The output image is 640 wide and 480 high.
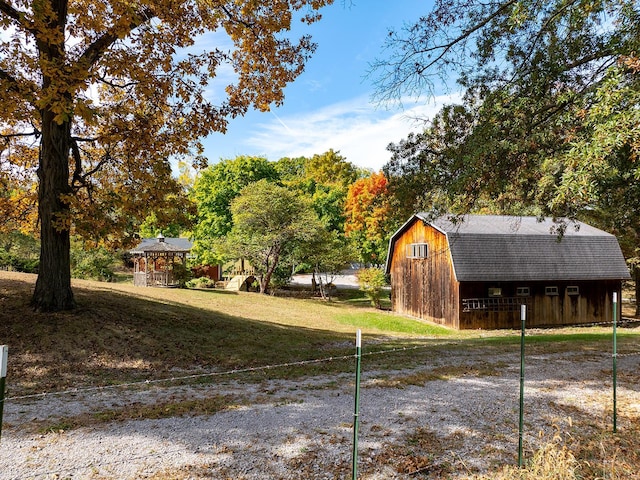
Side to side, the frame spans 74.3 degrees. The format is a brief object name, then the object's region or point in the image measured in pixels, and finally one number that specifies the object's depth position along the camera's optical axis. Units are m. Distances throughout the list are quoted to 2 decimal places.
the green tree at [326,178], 42.44
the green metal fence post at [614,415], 5.41
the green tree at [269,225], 28.20
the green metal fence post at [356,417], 3.67
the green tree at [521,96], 6.49
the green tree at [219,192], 36.72
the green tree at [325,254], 28.84
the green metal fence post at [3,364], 2.79
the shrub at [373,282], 28.20
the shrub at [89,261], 27.17
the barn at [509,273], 20.33
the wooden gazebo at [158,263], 28.45
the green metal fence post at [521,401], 4.42
